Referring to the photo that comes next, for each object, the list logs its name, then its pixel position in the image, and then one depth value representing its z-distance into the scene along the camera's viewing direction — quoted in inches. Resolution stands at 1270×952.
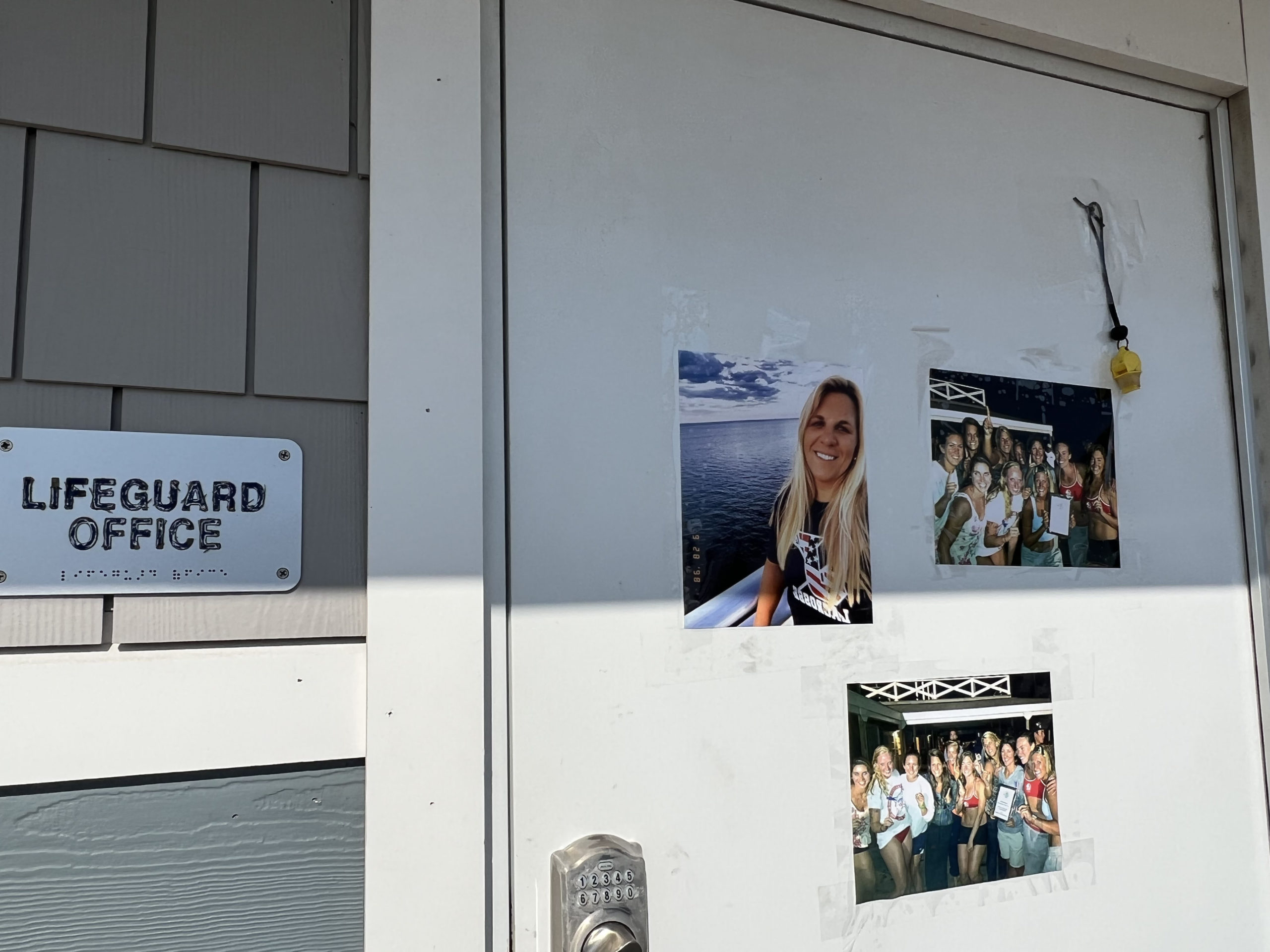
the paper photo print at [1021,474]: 50.7
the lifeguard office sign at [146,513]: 33.6
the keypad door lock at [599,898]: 39.2
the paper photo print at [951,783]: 46.7
